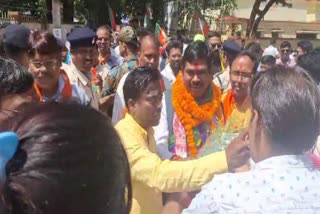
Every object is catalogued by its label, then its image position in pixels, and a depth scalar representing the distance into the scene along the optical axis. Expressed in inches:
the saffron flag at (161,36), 202.4
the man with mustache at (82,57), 93.0
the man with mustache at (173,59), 137.1
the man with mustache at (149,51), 111.9
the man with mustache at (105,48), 138.0
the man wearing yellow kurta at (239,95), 77.9
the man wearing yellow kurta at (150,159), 50.7
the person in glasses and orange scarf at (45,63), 77.4
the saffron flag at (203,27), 250.6
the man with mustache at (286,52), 241.6
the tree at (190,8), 510.1
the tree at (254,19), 595.0
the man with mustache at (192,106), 80.7
